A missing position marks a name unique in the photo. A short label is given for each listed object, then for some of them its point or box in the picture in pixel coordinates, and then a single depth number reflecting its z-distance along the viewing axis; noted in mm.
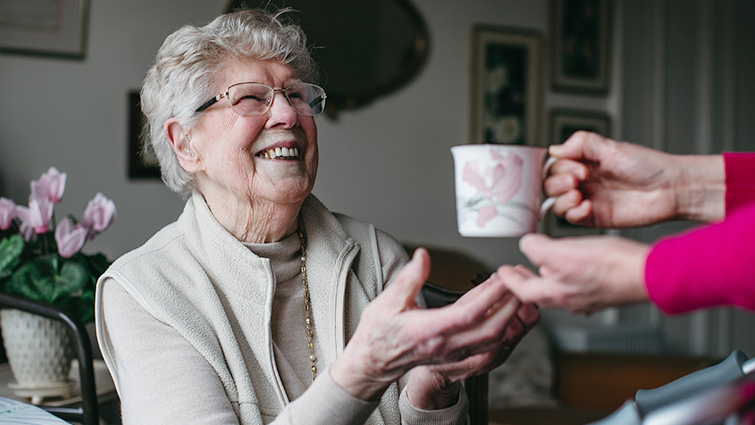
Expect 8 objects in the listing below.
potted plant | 1532
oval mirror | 2932
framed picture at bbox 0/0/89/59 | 2395
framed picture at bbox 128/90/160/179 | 2588
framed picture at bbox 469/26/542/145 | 3338
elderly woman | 1106
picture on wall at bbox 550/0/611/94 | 3555
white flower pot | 1565
